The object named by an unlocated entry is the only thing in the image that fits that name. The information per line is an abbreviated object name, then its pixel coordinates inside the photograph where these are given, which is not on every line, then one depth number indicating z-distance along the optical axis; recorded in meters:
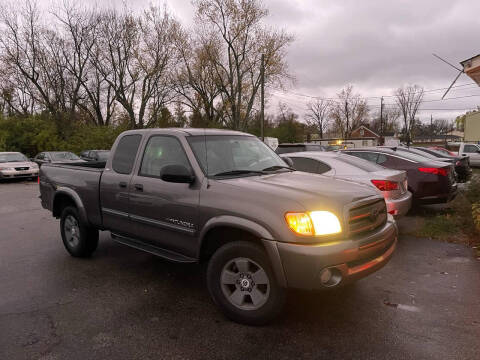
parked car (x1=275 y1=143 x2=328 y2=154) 13.24
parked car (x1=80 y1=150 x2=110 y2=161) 20.44
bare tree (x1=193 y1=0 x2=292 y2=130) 35.19
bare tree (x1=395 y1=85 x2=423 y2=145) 77.88
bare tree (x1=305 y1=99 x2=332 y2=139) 93.25
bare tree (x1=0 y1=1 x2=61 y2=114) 29.84
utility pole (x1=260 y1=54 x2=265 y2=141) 28.27
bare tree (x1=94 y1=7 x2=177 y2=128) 33.31
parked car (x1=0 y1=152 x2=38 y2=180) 16.27
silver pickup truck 2.91
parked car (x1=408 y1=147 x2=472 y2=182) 11.99
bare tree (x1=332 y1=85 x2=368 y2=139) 85.56
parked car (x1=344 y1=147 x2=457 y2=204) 7.15
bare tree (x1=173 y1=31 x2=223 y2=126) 36.34
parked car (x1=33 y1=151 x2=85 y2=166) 19.00
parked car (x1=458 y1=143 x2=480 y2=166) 21.81
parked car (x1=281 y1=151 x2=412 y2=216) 5.78
